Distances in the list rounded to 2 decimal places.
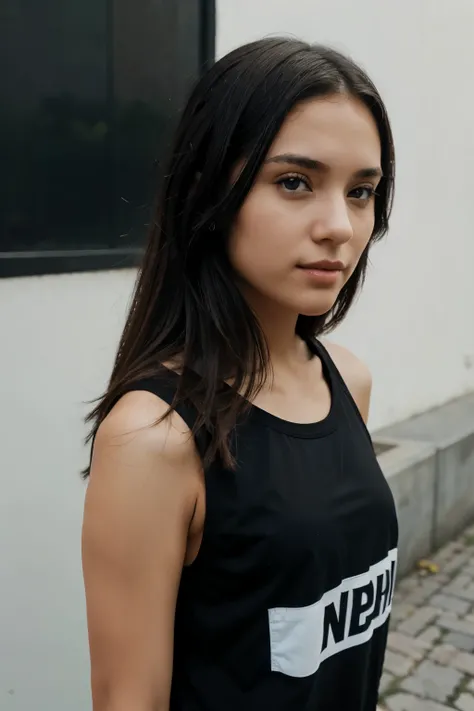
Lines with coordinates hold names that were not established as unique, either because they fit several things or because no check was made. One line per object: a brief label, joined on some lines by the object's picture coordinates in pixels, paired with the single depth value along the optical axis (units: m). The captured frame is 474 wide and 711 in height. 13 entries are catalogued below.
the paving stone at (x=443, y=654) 3.31
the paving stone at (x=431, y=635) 3.48
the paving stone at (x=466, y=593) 3.92
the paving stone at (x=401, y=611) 3.68
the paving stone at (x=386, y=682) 3.10
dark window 2.13
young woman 1.08
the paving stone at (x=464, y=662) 3.25
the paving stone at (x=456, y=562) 4.23
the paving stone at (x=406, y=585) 3.95
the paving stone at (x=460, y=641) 3.43
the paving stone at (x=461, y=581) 4.04
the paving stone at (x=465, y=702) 2.98
